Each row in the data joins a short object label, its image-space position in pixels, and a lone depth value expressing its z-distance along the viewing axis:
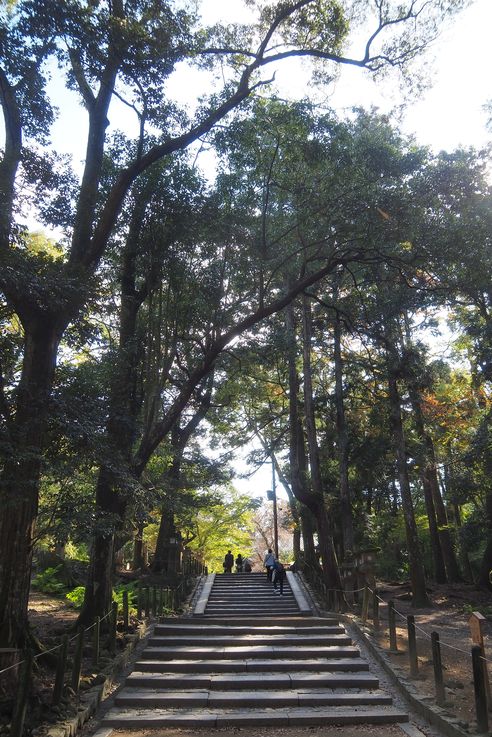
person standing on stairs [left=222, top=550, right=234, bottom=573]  24.52
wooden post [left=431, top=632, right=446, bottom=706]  6.00
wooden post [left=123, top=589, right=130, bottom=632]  9.68
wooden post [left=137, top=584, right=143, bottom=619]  11.19
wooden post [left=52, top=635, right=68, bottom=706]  5.46
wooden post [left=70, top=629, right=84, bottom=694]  6.04
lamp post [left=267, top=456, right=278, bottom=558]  27.55
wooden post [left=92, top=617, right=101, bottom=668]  7.59
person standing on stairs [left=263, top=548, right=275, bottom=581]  17.73
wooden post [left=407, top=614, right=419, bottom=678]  7.21
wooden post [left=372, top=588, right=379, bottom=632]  9.95
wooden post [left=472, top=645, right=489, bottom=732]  4.86
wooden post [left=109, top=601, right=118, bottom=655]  8.35
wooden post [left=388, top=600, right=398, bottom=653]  8.19
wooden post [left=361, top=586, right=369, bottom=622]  10.95
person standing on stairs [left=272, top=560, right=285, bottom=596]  16.79
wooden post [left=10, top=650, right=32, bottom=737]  4.39
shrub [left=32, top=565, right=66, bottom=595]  14.77
